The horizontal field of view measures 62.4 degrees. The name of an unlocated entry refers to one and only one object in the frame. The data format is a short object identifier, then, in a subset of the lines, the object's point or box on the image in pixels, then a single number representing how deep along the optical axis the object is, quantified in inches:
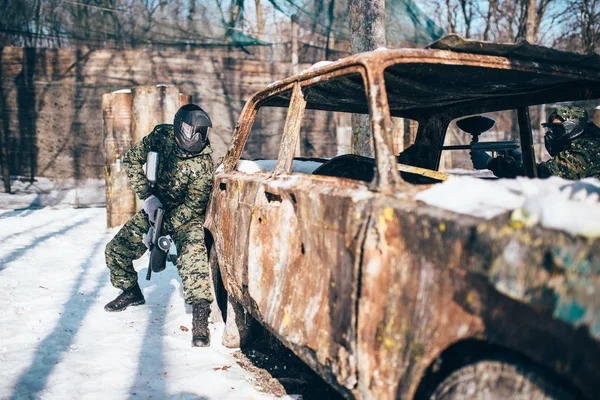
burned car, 48.7
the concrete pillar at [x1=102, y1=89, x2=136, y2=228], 287.1
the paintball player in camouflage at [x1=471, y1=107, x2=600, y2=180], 141.8
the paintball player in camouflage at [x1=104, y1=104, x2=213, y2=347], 144.3
